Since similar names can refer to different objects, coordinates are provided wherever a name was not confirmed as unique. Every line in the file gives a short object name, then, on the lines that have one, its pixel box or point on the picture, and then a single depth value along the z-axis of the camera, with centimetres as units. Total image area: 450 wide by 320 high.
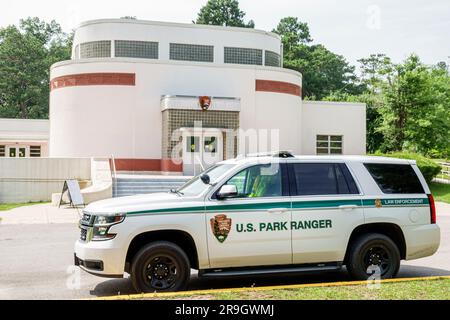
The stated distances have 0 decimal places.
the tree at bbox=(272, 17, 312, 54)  7607
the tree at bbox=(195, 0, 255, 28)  7225
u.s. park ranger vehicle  713
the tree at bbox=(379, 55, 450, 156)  3753
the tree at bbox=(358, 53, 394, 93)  8634
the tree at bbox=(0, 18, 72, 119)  6600
